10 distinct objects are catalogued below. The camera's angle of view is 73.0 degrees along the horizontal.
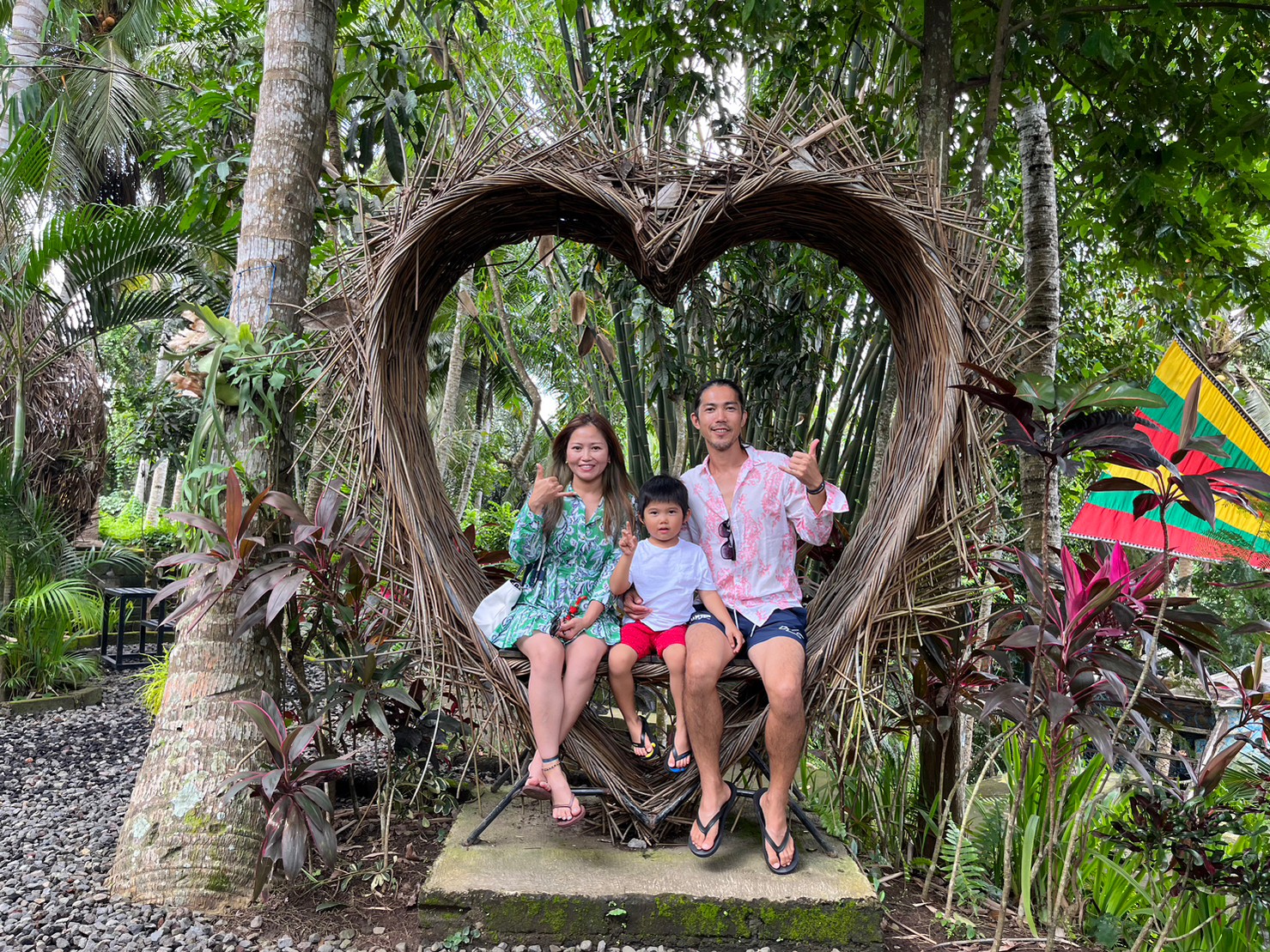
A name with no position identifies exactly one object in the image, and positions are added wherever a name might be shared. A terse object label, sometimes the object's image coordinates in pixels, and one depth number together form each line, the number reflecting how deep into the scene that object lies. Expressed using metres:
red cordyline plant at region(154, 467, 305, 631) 2.17
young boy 2.34
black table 5.87
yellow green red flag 4.16
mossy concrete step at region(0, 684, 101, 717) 4.77
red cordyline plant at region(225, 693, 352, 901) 1.99
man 2.16
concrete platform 2.02
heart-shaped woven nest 2.20
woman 2.22
